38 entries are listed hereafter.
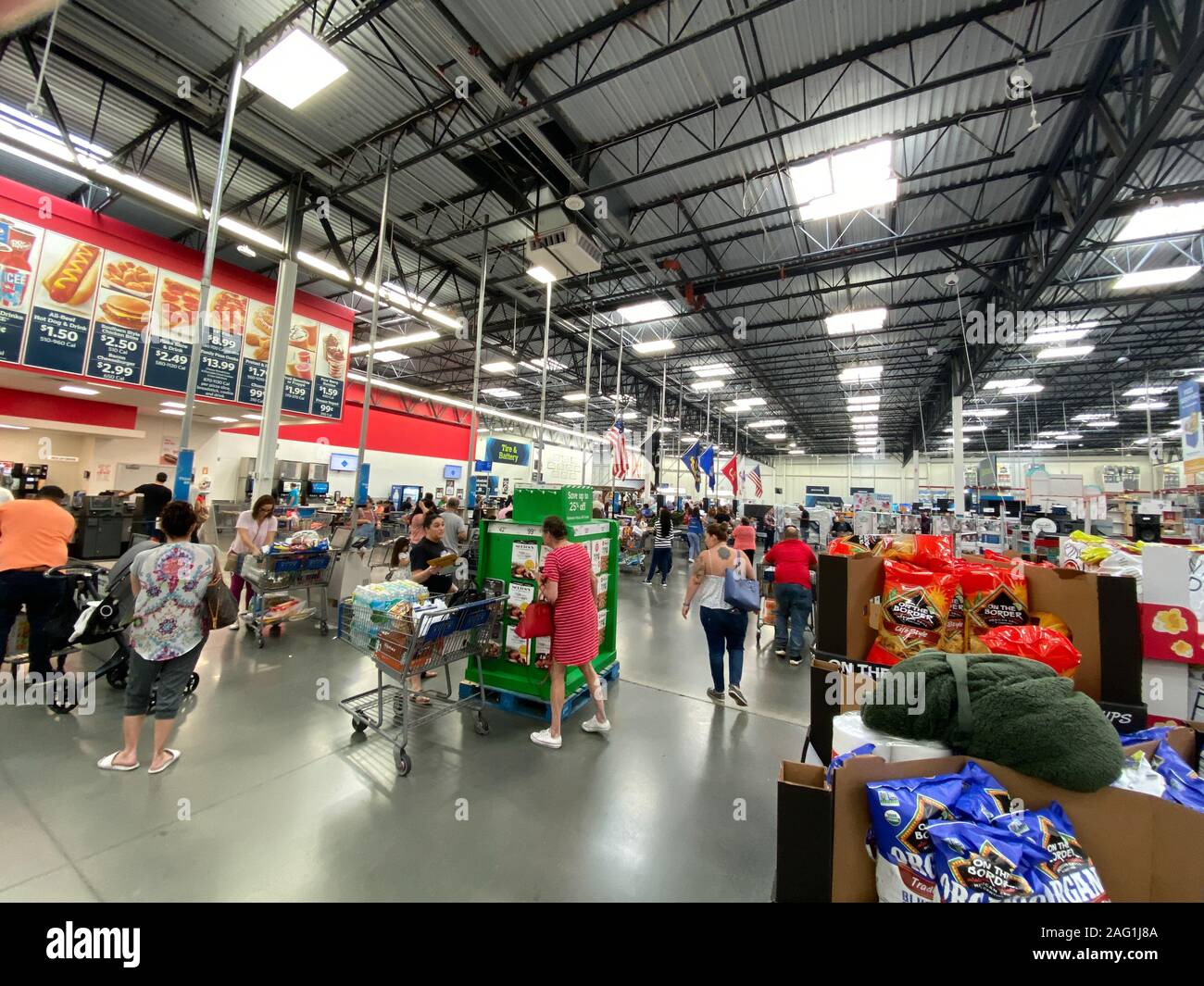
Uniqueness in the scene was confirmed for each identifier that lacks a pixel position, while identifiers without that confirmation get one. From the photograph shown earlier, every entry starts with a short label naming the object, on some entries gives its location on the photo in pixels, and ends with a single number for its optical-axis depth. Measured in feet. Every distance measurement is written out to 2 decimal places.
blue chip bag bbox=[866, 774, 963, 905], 3.92
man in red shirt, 18.19
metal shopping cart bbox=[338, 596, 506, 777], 9.95
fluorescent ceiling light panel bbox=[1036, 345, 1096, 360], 36.17
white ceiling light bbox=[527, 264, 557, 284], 24.57
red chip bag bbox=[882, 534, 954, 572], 7.66
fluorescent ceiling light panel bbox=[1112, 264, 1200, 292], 24.77
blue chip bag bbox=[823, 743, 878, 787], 4.86
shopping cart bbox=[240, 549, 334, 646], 16.74
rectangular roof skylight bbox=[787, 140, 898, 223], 18.51
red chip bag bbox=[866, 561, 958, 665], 7.00
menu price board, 21.54
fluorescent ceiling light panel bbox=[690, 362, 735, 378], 46.84
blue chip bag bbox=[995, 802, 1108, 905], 3.67
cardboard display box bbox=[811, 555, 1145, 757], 6.26
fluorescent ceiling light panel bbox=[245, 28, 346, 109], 14.25
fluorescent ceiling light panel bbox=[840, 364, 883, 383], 42.13
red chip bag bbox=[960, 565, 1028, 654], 6.84
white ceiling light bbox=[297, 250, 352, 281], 25.84
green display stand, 12.32
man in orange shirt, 11.05
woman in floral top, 8.89
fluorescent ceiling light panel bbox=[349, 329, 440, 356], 33.83
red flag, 46.45
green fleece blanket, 4.21
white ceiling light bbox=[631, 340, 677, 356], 36.36
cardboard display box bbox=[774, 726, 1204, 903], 4.03
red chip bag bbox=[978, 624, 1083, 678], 5.90
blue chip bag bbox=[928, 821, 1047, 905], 3.63
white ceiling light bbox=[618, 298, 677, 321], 35.33
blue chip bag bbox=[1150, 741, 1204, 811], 4.27
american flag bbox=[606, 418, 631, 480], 33.65
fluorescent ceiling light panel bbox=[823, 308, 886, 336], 29.81
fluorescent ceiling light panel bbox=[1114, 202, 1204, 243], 21.11
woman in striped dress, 10.76
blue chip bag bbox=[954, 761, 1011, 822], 4.05
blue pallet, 12.25
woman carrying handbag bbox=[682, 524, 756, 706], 13.17
